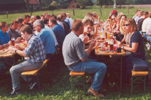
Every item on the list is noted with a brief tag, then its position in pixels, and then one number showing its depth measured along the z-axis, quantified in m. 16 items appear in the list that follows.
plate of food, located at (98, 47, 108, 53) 3.59
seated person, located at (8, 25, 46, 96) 3.55
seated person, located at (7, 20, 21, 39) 5.31
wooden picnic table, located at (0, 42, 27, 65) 3.70
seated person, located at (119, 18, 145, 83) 3.48
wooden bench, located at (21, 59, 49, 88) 3.54
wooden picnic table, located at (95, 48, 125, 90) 3.45
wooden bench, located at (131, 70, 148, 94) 3.31
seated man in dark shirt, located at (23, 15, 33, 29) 6.74
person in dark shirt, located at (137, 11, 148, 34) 7.67
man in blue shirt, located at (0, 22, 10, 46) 4.60
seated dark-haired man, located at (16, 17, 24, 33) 5.83
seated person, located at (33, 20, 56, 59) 4.35
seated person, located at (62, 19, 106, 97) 3.20
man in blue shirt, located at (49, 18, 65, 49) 5.48
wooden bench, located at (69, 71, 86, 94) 3.38
